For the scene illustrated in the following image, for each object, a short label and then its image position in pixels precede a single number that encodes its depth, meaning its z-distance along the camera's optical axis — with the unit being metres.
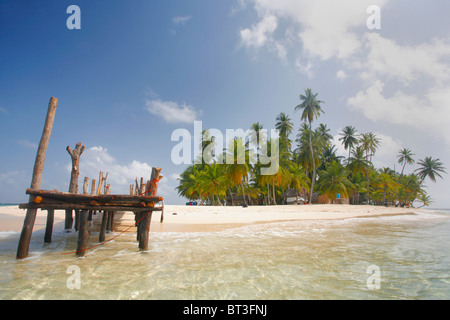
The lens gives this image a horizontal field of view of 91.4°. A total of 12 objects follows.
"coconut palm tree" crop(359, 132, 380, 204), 48.31
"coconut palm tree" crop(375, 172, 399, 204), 45.04
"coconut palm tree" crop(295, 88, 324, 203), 40.03
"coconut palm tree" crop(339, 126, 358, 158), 51.18
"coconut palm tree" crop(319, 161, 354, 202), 37.19
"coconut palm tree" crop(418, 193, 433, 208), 57.13
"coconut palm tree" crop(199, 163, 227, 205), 36.41
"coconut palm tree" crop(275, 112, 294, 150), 45.47
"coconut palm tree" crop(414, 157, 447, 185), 51.62
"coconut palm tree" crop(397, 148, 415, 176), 57.25
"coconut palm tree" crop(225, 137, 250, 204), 32.50
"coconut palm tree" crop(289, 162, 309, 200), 36.22
